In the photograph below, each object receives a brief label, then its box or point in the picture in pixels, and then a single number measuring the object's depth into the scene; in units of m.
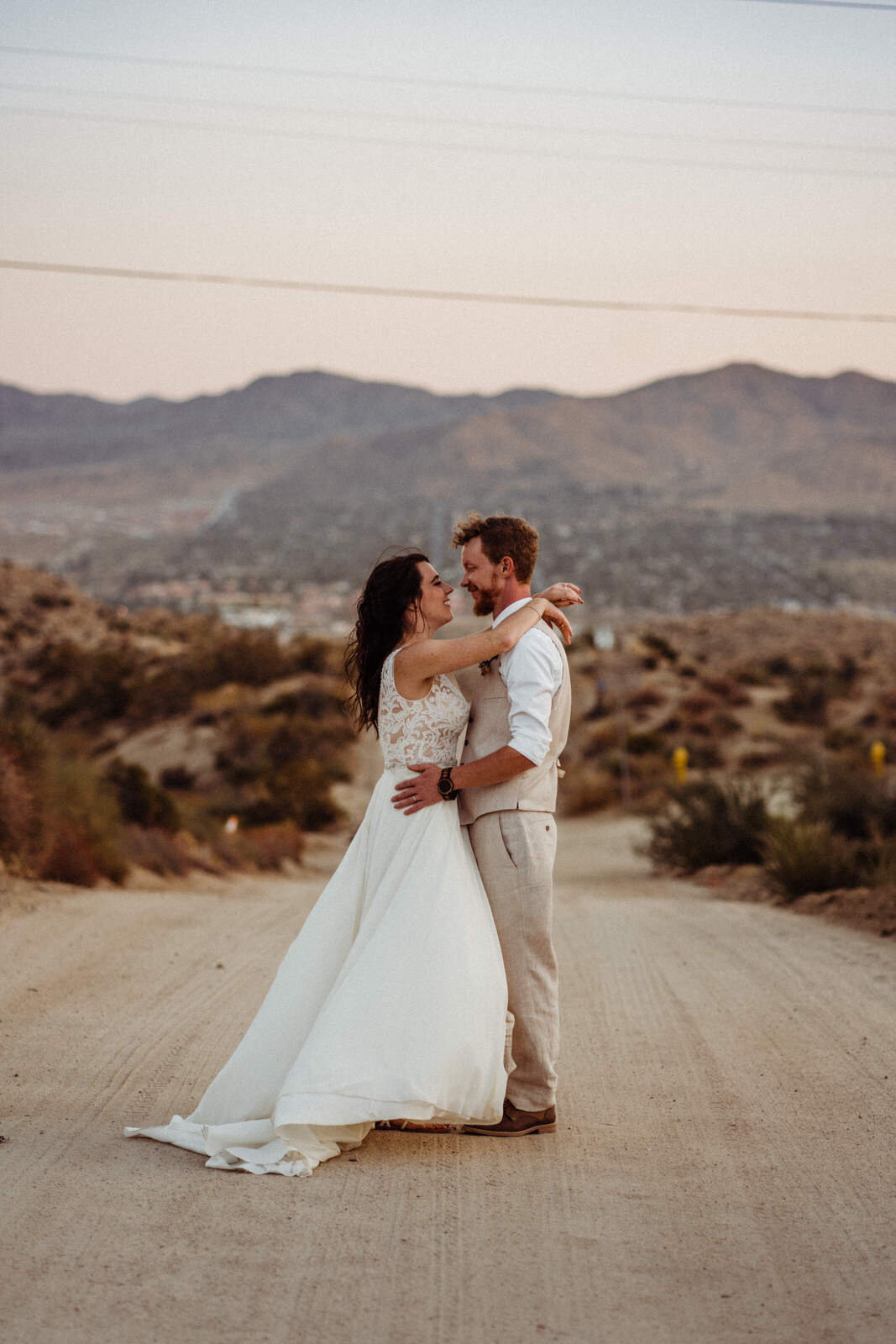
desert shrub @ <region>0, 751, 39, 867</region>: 13.77
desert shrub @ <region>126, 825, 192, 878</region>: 17.16
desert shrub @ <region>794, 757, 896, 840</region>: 18.09
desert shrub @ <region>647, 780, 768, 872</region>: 18.73
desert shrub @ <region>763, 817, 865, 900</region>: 14.94
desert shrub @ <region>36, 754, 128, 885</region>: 14.48
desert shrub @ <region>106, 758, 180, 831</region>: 20.42
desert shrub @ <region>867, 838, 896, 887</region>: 14.00
